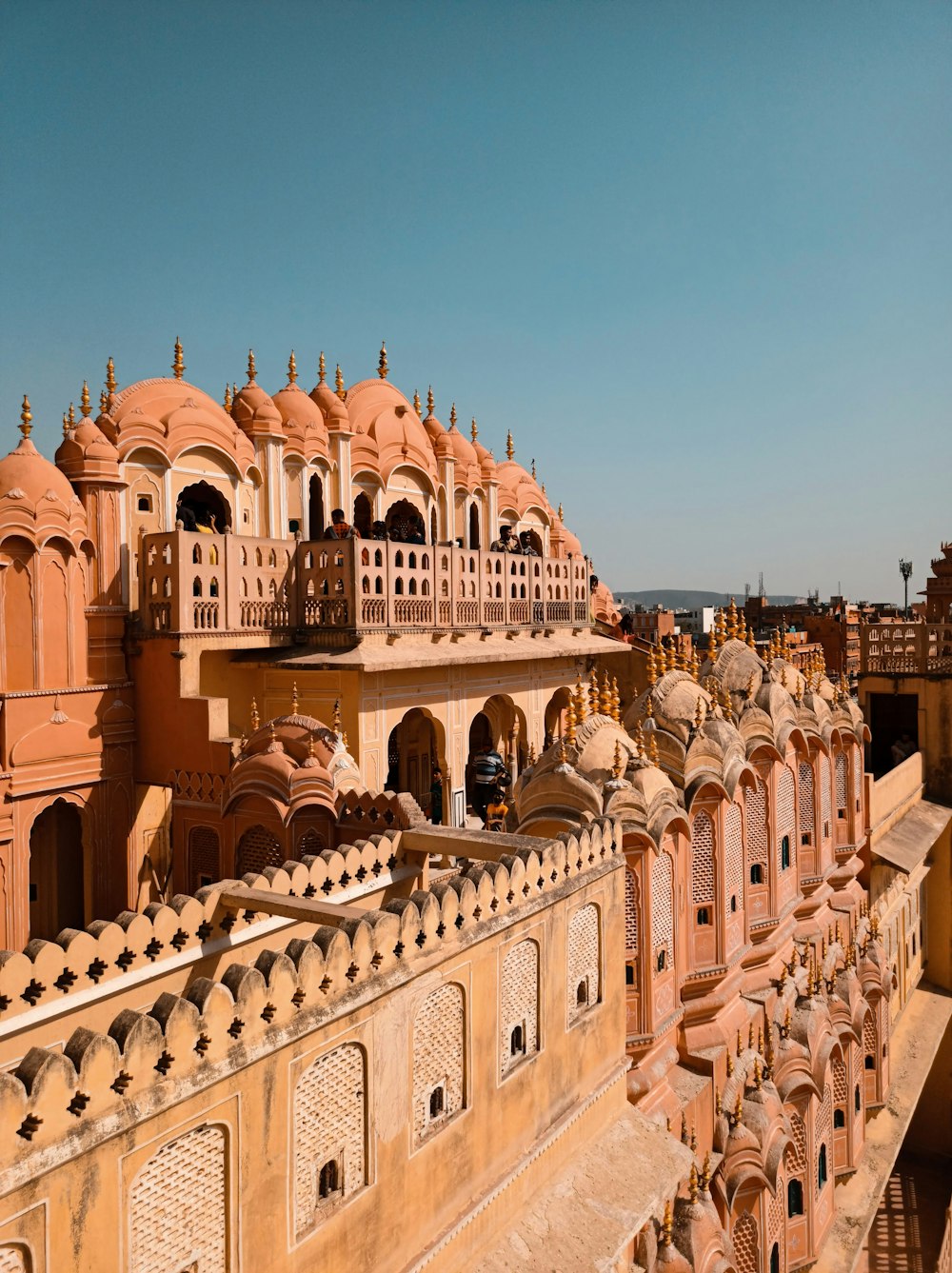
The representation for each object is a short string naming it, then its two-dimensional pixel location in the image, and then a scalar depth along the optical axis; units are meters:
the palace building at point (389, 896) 5.58
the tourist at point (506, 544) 21.33
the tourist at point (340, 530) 15.89
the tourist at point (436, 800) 17.84
